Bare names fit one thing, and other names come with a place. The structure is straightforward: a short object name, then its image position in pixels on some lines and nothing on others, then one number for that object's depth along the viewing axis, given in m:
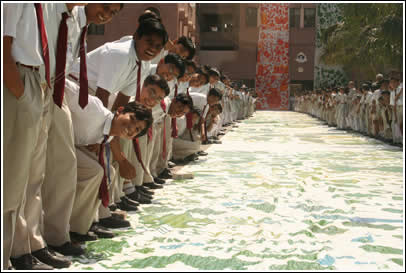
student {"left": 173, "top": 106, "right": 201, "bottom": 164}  8.05
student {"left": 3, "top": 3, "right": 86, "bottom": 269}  2.63
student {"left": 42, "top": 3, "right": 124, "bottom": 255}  3.24
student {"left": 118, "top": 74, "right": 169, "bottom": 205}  4.61
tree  18.55
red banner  38.66
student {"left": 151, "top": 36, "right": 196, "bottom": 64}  5.99
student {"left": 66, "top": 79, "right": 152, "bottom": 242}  3.57
